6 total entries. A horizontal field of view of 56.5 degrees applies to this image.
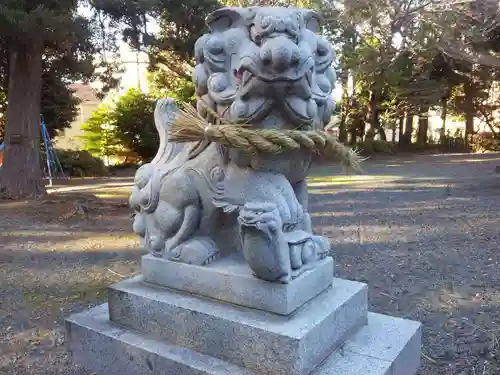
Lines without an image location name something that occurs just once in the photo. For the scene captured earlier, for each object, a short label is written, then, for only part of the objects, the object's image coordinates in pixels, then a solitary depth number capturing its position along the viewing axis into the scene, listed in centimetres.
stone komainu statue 151
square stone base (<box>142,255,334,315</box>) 161
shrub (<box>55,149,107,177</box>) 1239
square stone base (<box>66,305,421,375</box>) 163
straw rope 153
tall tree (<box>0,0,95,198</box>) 690
